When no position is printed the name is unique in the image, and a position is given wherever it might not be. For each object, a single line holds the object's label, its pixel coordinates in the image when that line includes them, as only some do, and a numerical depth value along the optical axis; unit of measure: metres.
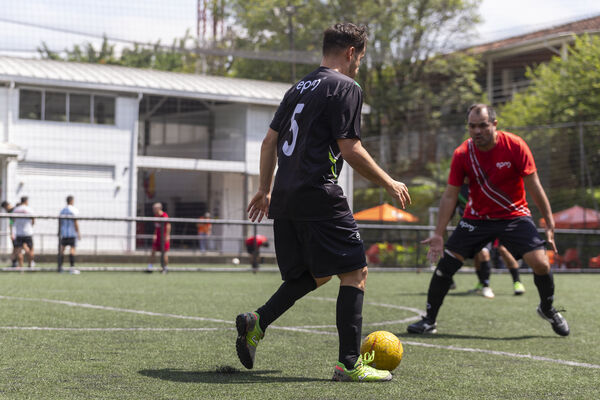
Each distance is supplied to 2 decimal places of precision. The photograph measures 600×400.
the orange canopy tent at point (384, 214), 24.48
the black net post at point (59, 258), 16.94
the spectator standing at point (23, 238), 17.83
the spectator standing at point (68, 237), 16.95
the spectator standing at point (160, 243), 17.58
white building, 28.16
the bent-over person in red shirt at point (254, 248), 18.27
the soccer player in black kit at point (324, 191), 4.33
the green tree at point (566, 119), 22.92
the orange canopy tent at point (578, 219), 22.31
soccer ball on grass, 4.67
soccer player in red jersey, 6.66
